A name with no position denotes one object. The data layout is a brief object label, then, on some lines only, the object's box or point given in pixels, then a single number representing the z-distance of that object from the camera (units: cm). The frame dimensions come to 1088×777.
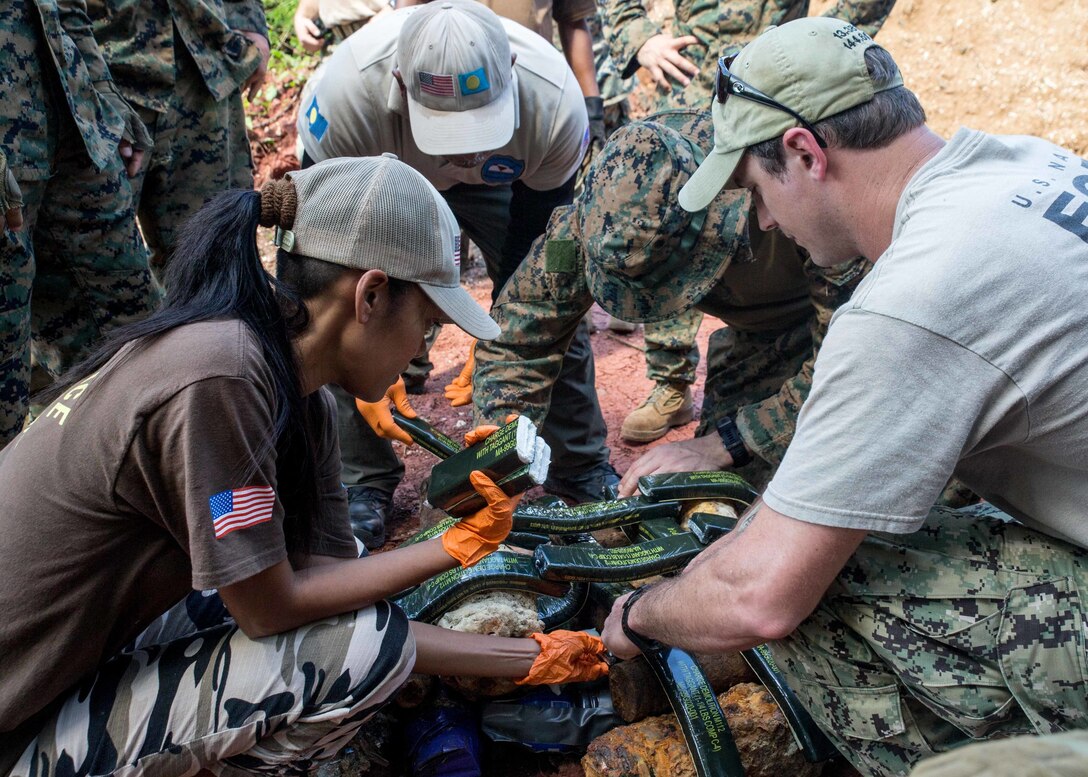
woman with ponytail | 179
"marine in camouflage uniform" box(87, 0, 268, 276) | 373
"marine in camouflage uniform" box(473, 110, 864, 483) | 297
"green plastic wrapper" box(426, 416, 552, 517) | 225
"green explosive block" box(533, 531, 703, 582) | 258
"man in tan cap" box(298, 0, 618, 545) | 316
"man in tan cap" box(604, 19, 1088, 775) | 172
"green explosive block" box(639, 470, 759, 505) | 297
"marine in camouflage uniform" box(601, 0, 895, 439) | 454
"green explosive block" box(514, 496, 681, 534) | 288
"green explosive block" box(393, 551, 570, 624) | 260
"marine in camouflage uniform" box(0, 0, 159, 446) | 302
